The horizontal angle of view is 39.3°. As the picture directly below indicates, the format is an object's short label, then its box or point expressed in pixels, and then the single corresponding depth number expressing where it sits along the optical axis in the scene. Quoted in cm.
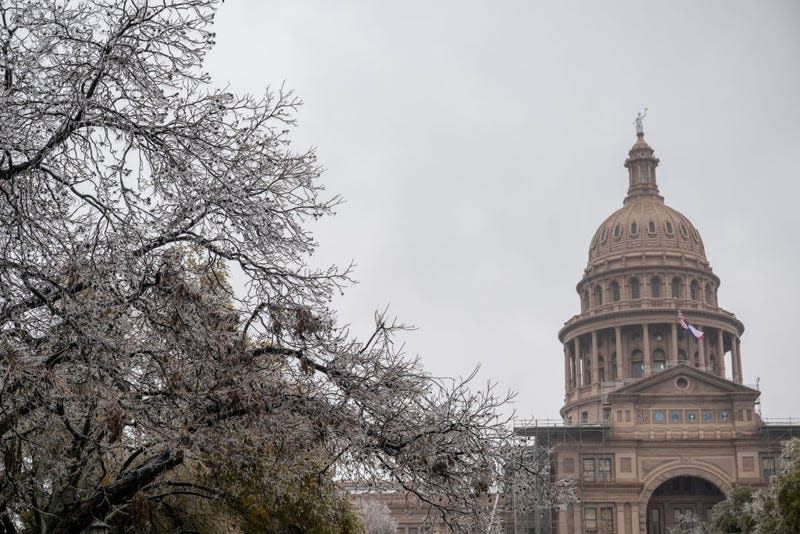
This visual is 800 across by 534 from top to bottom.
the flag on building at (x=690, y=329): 10011
